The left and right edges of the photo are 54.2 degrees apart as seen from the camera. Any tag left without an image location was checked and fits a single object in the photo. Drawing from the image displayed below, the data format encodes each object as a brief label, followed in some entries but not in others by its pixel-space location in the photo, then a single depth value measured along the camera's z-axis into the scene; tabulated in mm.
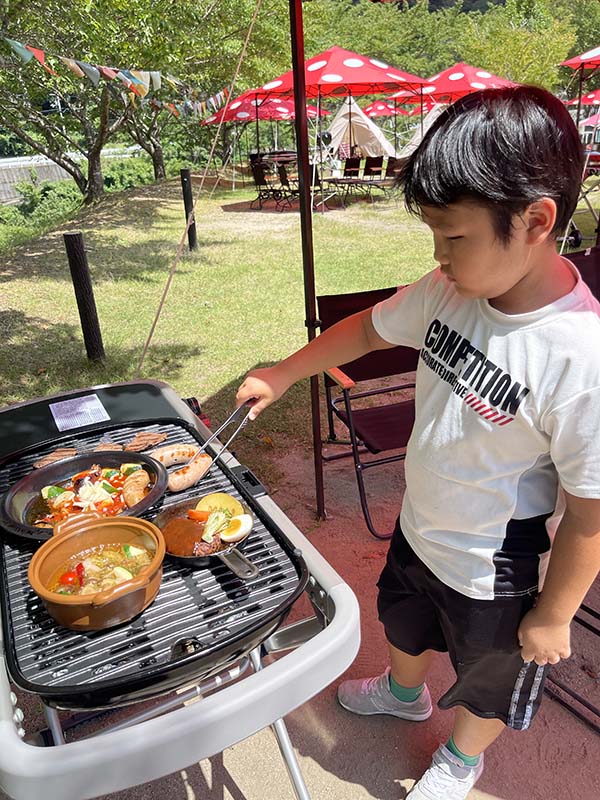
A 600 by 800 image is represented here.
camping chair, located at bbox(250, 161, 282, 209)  13609
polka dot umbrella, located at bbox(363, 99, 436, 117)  19953
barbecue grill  929
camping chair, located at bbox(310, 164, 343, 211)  13281
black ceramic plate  1314
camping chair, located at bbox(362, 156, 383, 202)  14398
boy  982
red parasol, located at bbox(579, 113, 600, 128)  13956
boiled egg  1254
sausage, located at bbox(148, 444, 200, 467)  1562
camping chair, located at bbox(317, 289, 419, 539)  2748
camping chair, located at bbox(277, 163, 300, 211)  13084
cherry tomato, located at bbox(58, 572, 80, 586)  1122
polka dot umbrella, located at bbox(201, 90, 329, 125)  15037
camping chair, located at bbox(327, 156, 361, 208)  13209
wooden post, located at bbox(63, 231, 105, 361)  4875
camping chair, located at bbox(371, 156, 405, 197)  14633
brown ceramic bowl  1028
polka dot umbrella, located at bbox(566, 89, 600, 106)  14957
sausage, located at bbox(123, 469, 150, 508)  1396
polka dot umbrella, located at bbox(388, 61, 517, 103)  11734
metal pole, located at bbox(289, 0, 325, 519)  2281
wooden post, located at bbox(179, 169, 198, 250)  7816
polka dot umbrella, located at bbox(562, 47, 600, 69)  7633
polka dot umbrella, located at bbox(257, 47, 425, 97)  10234
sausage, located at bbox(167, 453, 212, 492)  1449
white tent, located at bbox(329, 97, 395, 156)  16484
